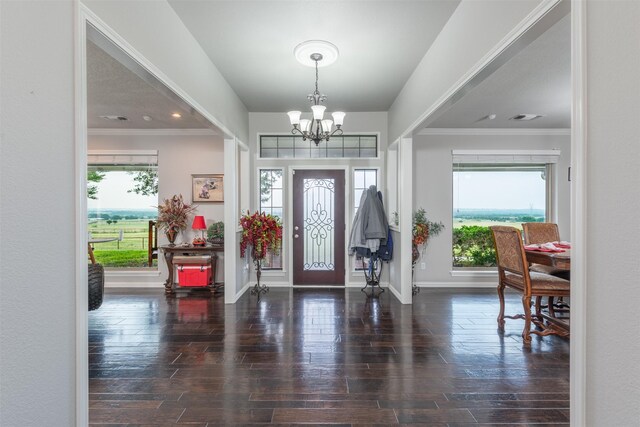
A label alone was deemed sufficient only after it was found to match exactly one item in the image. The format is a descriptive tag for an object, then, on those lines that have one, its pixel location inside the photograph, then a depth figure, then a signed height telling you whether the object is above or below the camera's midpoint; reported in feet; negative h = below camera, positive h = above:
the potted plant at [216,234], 18.08 -1.24
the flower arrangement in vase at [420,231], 17.62 -1.09
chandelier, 11.10 +3.60
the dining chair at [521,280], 11.07 -2.34
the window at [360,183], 19.01 +1.57
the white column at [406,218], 15.58 -0.32
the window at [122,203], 19.77 +0.45
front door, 18.99 -1.01
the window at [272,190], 19.15 +1.17
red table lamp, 18.23 -0.77
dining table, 10.73 -1.55
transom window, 18.99 +3.55
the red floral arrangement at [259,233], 16.78 -1.09
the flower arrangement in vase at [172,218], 18.20 -0.39
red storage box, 17.40 -3.28
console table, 17.51 -2.32
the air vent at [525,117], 16.71 +4.71
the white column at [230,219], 15.64 -0.38
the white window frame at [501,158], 19.31 +3.02
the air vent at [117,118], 16.89 +4.63
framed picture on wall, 19.29 +1.17
